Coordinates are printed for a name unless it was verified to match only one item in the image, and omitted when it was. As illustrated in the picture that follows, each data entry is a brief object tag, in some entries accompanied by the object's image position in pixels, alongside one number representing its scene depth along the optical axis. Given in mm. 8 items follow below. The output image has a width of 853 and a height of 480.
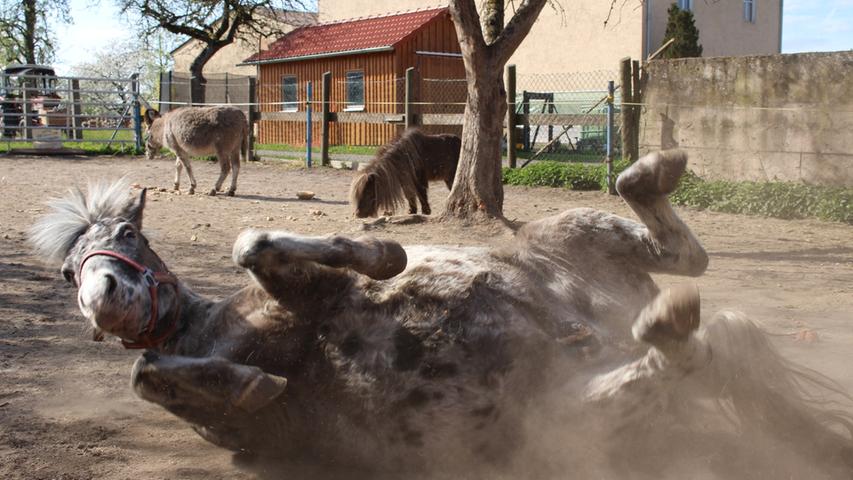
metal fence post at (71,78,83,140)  24172
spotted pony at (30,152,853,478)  2857
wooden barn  26328
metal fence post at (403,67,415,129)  17516
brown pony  10883
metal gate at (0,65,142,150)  23125
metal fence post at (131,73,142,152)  24422
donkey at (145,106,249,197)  14180
